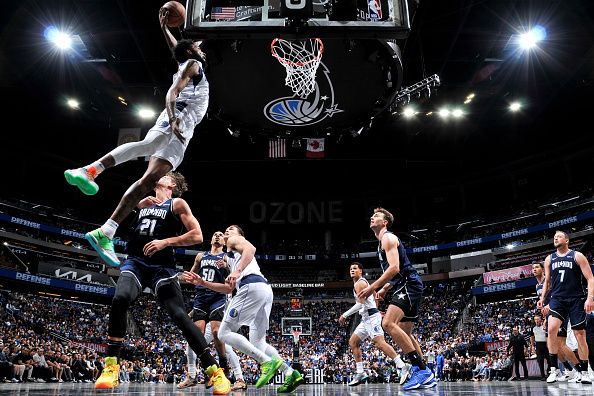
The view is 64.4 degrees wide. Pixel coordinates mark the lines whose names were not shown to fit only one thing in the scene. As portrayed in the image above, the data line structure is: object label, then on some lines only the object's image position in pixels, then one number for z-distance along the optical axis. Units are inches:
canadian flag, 878.4
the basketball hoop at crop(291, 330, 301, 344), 1208.2
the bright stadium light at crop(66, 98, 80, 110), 971.3
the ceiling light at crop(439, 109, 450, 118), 986.1
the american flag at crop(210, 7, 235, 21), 222.8
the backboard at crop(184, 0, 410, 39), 211.0
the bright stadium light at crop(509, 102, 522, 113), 1006.4
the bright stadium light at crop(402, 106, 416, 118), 917.8
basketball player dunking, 167.8
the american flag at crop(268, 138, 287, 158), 938.1
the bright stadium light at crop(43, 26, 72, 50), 725.9
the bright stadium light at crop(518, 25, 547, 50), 739.4
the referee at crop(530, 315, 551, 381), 460.4
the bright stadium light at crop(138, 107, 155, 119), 945.9
